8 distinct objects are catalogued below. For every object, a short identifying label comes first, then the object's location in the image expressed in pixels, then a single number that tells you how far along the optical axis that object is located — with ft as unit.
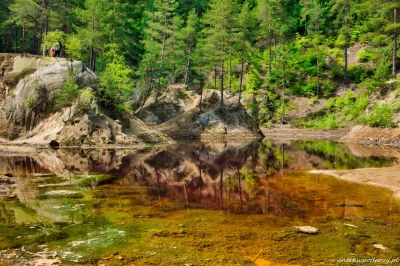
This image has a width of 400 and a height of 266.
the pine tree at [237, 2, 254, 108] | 154.13
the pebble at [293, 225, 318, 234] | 25.95
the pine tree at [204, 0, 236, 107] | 150.41
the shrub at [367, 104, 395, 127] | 111.65
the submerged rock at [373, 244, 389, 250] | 22.36
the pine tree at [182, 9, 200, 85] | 180.04
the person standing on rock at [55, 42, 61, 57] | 105.27
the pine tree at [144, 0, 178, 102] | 154.26
